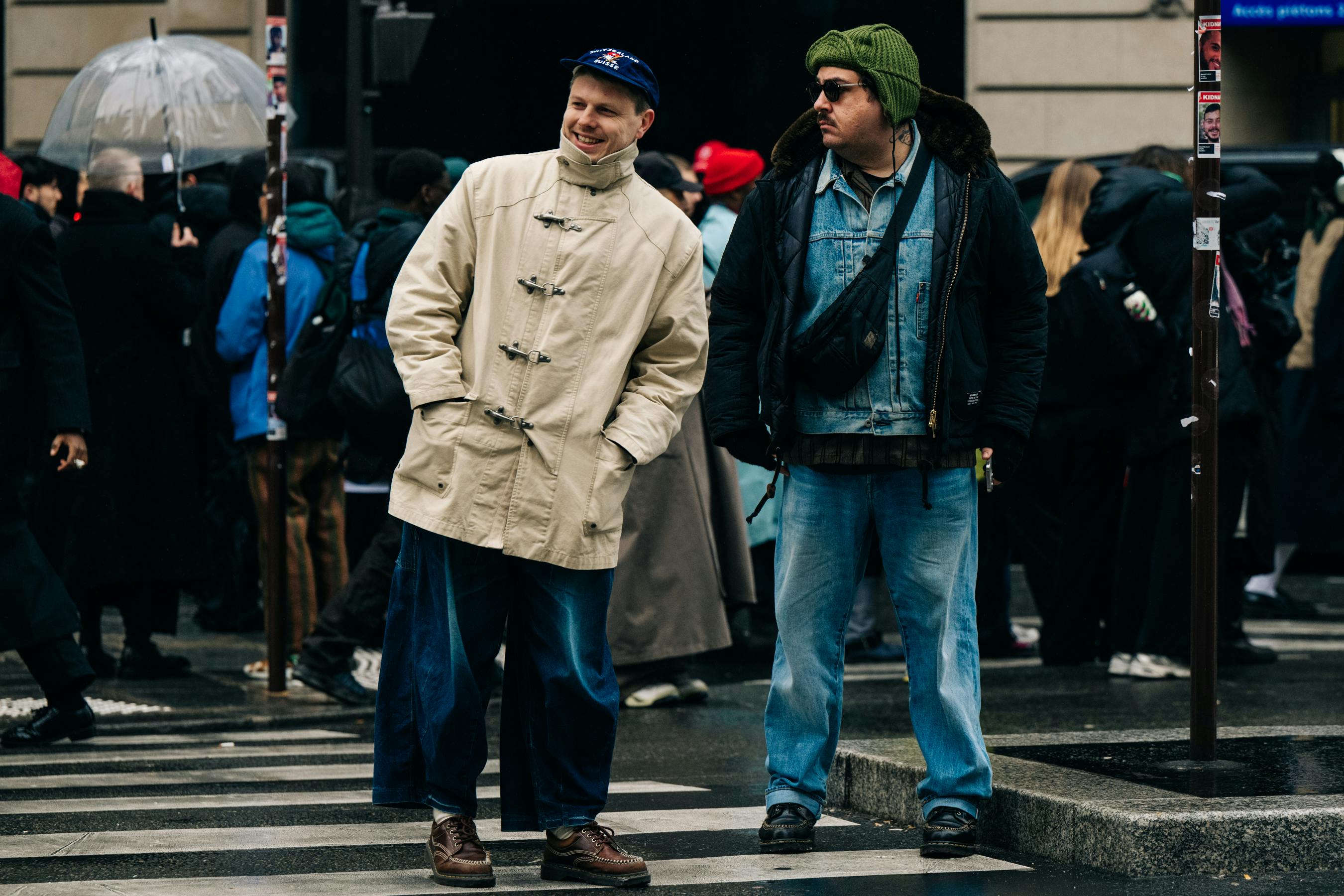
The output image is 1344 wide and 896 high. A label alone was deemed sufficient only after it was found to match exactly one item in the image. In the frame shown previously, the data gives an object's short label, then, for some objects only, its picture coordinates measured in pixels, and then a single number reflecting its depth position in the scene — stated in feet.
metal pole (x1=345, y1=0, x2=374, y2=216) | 84.99
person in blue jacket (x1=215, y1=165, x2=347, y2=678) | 59.00
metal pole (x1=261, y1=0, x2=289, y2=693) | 54.34
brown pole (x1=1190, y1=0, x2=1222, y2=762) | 35.88
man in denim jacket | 33.68
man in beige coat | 31.58
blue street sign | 107.14
